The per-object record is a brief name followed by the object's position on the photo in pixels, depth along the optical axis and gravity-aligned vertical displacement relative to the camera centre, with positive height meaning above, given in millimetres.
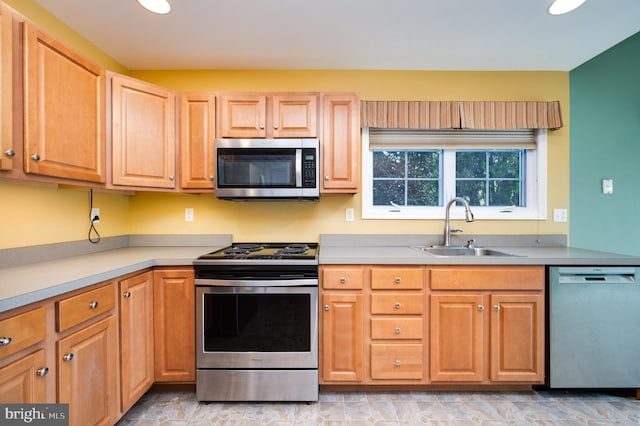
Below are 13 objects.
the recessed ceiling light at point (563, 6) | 1643 +1185
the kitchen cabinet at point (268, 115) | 2150 +716
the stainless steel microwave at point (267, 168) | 2080 +318
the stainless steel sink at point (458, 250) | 2342 -302
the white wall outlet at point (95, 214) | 2111 -13
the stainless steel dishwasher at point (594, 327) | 1841 -720
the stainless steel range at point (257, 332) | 1843 -754
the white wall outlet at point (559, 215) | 2453 -19
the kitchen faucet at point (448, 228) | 2334 -125
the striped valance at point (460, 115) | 2354 +788
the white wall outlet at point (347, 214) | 2492 -13
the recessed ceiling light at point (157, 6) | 1655 +1190
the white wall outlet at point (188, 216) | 2498 -31
